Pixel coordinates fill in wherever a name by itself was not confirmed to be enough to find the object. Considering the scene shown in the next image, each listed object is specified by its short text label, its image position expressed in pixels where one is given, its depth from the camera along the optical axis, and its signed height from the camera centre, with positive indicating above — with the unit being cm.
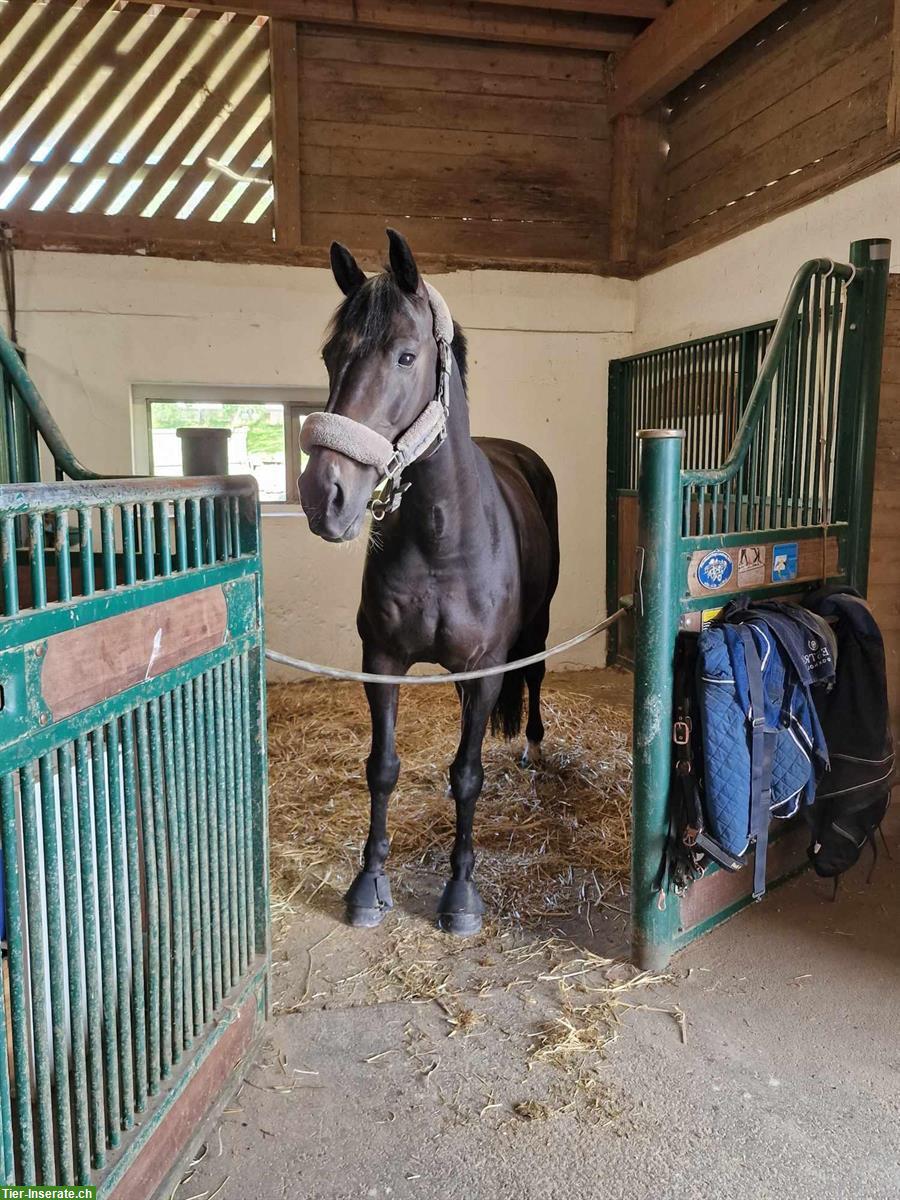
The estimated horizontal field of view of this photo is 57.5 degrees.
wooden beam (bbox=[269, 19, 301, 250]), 412 +185
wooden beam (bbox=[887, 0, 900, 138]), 270 +137
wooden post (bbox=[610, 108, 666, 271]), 455 +172
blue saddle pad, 175 -50
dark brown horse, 157 -4
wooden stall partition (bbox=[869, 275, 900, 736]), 264 -5
